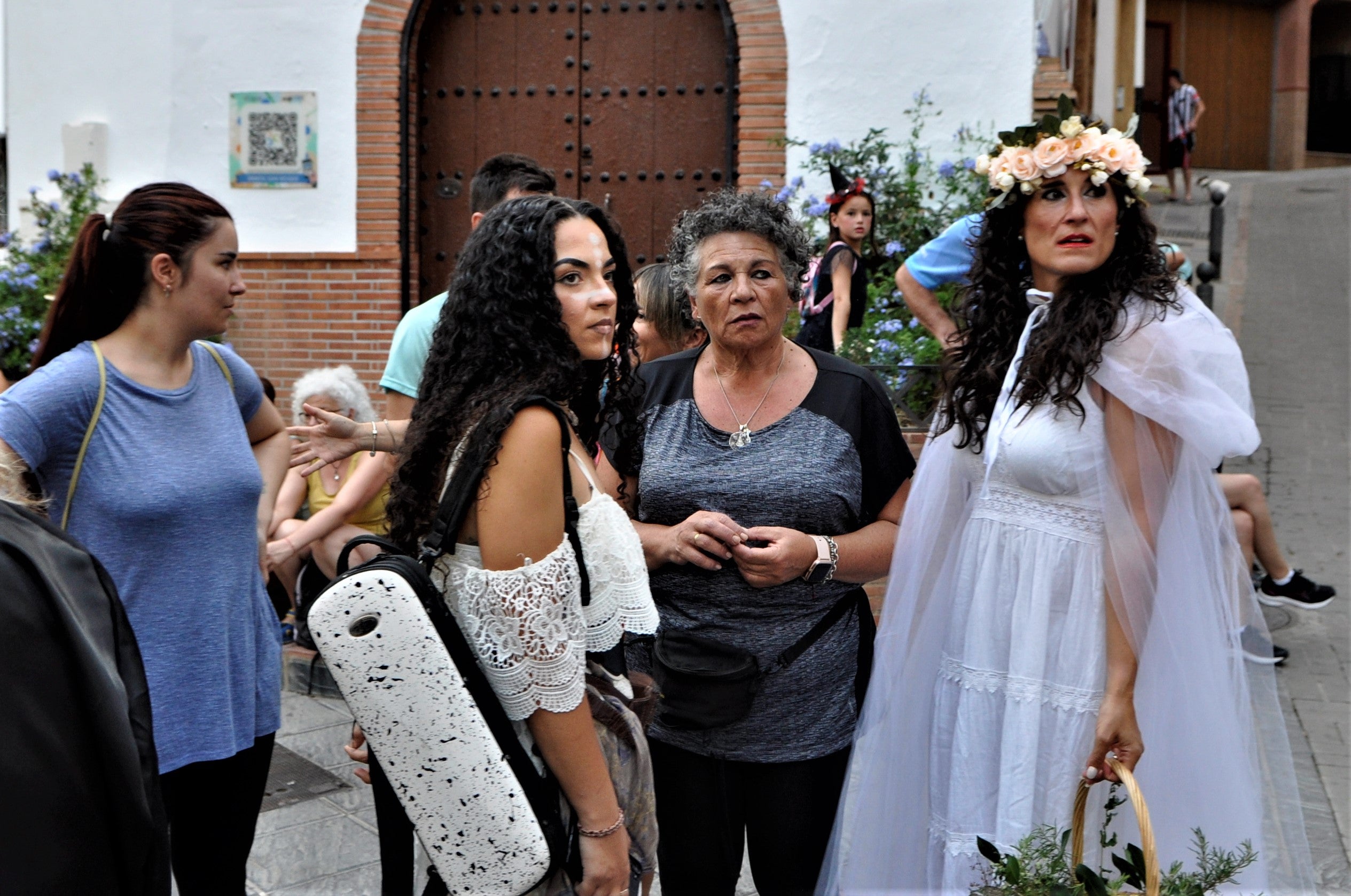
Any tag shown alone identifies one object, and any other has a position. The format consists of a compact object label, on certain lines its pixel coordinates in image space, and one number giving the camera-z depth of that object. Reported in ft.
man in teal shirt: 12.30
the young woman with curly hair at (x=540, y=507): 6.81
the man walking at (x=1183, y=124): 61.16
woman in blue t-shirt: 8.77
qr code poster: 28.94
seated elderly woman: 17.40
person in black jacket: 4.42
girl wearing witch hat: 21.70
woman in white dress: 8.19
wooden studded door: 28.81
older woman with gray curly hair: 8.95
